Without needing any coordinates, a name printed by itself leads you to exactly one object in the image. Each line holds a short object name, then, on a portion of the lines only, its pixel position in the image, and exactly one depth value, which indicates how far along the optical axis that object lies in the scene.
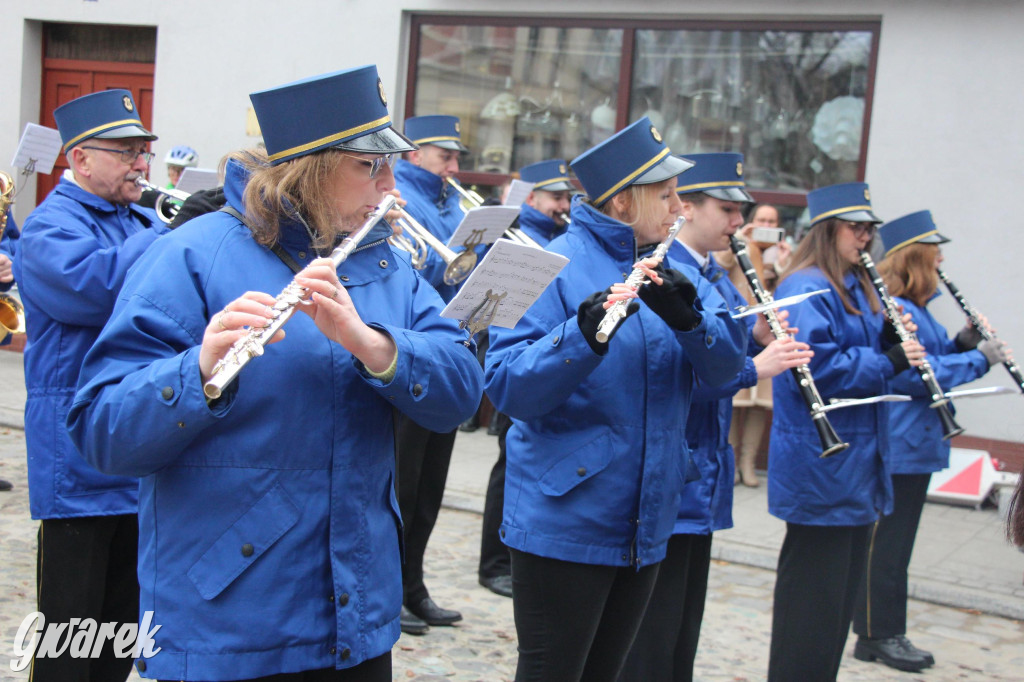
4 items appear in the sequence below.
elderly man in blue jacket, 3.50
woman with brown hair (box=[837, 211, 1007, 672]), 5.23
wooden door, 11.43
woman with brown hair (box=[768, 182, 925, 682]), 4.09
